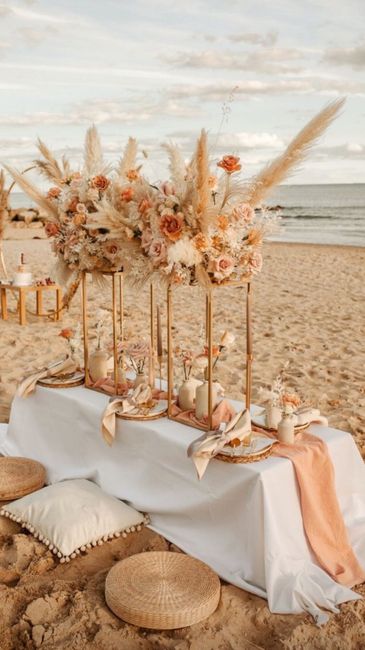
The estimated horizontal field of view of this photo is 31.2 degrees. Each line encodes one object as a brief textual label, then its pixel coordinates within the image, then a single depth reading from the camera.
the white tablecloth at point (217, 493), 3.35
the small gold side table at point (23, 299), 9.72
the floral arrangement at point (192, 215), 3.29
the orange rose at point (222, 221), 3.39
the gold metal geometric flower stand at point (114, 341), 4.40
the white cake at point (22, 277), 9.89
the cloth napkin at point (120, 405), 4.13
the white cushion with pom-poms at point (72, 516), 3.75
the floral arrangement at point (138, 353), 4.31
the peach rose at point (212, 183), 3.42
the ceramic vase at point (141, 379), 4.39
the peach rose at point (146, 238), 3.61
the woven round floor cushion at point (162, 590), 3.09
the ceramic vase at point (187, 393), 4.19
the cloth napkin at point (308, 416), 3.92
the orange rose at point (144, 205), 3.58
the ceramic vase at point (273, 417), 3.90
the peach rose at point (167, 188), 3.47
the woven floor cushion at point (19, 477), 4.38
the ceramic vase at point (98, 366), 4.90
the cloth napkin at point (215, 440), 3.49
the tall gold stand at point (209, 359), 3.63
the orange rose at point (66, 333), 4.76
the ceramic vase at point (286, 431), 3.72
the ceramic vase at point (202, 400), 4.00
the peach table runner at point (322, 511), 3.53
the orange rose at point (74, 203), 4.21
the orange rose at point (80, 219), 4.10
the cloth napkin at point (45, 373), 4.89
